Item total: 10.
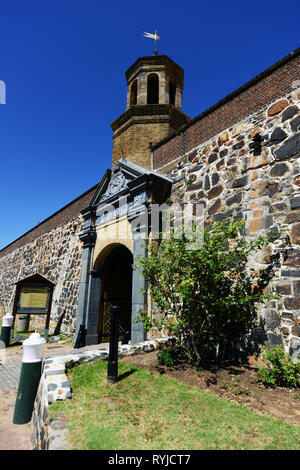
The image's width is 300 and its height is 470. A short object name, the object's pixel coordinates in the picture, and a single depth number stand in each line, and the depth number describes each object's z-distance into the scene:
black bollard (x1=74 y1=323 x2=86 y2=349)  7.62
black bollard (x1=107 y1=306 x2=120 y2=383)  3.74
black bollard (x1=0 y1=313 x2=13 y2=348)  8.31
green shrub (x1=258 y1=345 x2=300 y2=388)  3.49
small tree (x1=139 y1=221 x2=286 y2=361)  4.07
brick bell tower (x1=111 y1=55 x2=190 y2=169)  9.60
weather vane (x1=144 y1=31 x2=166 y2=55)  11.08
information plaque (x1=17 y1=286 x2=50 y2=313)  8.86
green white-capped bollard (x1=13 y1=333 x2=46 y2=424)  3.43
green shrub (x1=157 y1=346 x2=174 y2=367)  4.32
